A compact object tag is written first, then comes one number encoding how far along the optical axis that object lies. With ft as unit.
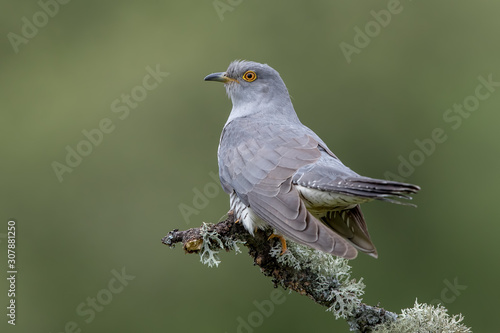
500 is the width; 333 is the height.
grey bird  21.83
